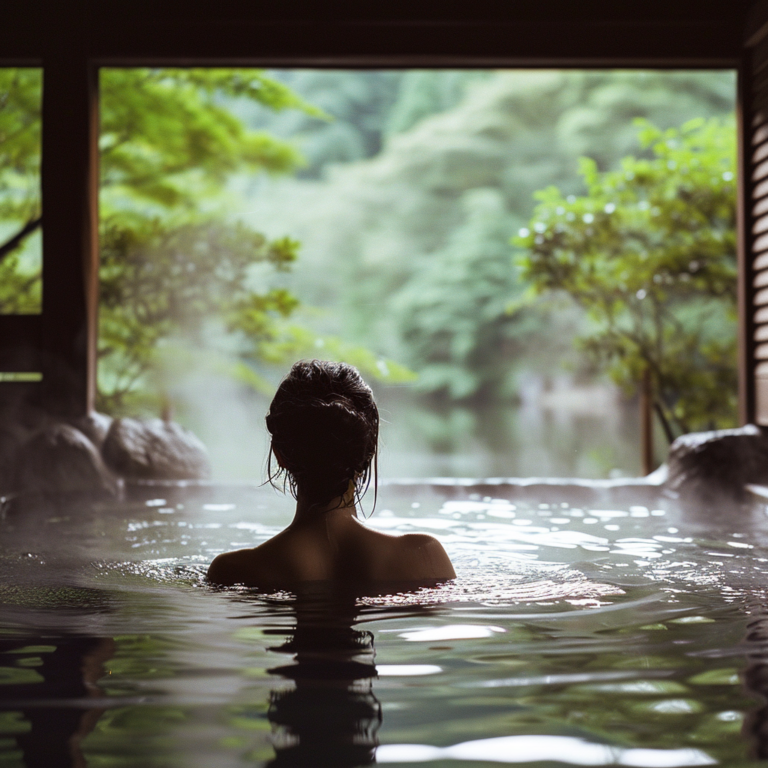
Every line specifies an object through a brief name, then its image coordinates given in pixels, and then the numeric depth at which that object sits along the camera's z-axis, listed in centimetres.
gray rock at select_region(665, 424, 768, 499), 481
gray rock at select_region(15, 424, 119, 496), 492
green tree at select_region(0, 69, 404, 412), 728
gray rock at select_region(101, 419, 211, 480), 516
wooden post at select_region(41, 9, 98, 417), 516
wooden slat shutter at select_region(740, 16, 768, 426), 496
